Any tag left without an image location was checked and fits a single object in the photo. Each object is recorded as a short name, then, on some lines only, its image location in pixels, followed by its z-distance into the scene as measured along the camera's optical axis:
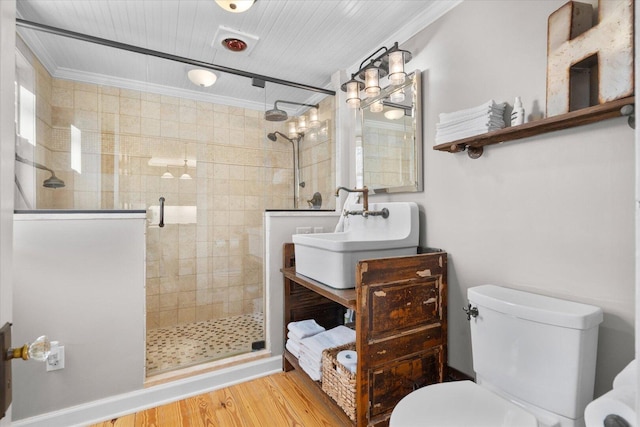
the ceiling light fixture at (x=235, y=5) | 1.56
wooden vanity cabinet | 1.35
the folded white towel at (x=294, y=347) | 1.94
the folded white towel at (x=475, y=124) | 1.37
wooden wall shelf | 1.01
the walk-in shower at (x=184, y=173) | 1.95
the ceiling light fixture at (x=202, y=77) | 2.24
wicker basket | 1.42
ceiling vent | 1.93
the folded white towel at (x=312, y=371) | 1.71
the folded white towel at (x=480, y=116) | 1.37
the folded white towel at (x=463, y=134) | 1.37
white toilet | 1.01
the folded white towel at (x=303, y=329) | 1.93
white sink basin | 1.52
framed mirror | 1.84
